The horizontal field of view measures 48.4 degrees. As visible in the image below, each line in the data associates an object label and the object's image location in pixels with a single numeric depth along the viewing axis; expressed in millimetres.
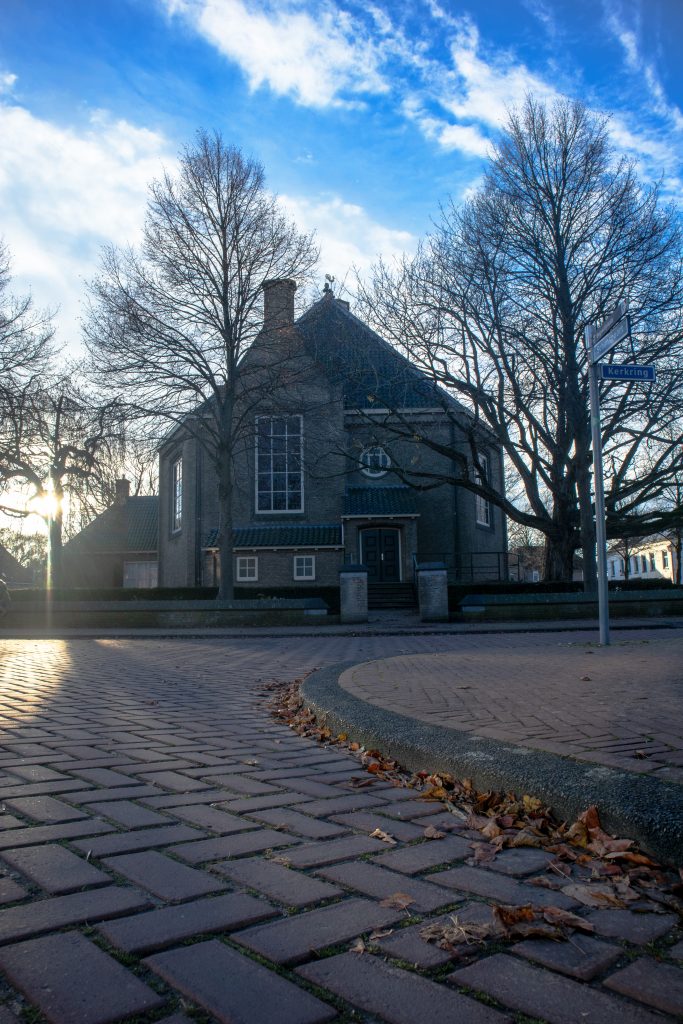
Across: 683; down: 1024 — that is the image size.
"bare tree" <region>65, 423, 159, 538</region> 22391
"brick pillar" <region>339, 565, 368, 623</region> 23156
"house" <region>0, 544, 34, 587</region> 55488
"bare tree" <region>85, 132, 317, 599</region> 21656
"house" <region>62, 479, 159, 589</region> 43969
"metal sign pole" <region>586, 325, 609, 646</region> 10406
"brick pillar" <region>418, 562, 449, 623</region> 23797
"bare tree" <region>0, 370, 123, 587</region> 23766
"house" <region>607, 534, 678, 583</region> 68188
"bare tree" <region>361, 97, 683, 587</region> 20453
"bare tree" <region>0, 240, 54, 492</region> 25375
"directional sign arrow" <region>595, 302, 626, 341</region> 9125
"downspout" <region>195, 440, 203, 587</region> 32906
